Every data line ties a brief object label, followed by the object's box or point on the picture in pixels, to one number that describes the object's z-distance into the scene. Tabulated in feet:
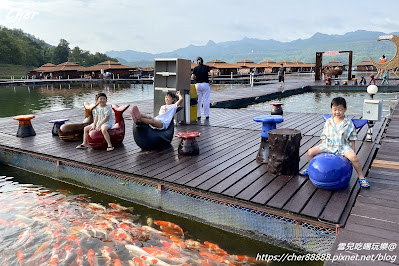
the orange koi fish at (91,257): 11.90
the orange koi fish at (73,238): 13.33
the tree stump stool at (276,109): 32.78
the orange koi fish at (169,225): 14.19
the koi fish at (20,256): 12.09
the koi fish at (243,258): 11.77
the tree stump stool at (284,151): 14.57
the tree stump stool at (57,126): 25.78
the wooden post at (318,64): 90.05
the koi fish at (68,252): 12.17
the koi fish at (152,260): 11.47
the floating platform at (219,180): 12.01
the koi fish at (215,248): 12.33
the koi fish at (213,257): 11.68
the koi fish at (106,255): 11.92
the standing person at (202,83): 30.37
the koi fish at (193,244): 12.83
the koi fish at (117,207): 16.39
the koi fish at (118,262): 11.73
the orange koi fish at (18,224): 14.78
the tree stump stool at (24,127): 26.09
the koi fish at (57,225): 14.51
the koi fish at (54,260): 11.86
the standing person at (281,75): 72.90
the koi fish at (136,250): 12.09
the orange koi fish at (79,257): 11.89
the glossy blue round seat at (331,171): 12.84
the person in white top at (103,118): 20.54
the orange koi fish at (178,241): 12.91
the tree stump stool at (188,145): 19.21
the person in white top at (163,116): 18.74
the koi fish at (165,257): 11.59
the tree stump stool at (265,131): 16.87
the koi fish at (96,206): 16.53
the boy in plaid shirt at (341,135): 13.44
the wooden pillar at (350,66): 84.41
